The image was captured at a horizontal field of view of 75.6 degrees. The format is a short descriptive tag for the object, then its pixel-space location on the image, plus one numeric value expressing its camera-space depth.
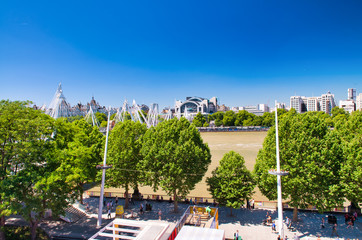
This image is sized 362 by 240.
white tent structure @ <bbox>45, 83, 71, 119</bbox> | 71.96
